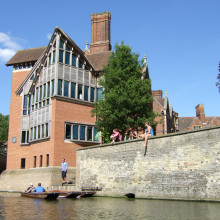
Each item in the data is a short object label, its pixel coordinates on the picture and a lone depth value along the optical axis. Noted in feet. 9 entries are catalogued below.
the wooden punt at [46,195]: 69.87
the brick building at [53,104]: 105.60
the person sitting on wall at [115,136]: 82.33
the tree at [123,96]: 95.86
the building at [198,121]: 230.68
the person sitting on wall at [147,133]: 72.11
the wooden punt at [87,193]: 77.66
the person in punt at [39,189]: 75.31
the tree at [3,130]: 211.20
